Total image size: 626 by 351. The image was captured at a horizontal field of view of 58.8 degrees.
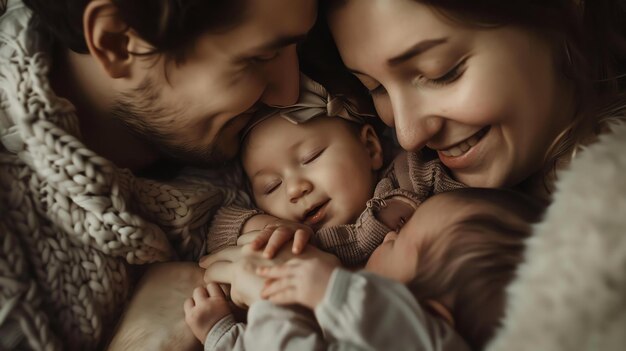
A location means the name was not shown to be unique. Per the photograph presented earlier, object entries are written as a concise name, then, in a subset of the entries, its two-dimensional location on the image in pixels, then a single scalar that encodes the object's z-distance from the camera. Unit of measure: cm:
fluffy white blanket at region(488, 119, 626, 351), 50
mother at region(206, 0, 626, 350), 62
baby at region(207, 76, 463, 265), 86
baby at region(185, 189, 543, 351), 55
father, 67
